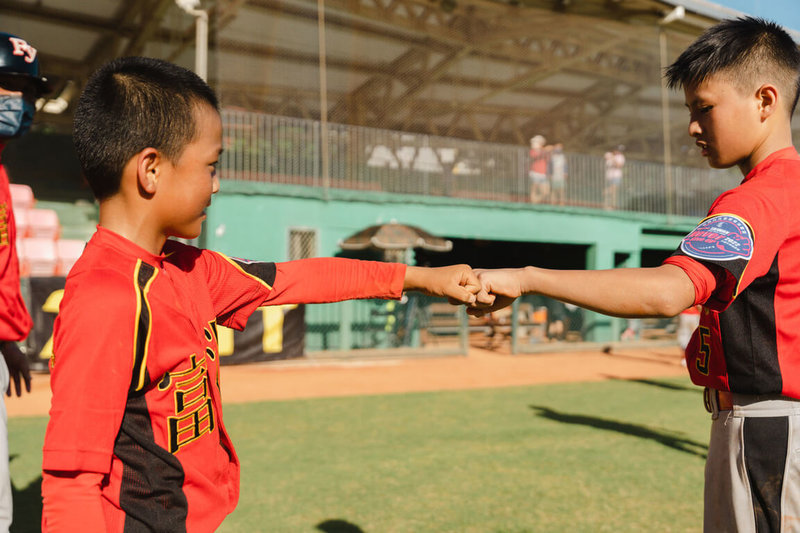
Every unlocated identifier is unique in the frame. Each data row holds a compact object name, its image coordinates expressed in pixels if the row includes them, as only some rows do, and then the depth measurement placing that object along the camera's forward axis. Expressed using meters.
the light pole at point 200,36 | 13.02
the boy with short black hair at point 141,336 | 1.39
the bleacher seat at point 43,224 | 15.71
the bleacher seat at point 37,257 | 14.23
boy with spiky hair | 1.64
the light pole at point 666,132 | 20.84
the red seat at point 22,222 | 15.45
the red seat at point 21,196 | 16.20
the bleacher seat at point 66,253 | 14.62
